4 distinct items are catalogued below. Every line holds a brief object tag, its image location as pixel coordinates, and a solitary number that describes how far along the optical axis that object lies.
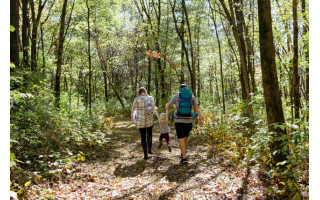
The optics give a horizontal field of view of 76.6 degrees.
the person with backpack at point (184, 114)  5.57
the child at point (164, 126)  7.02
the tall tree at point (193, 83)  11.85
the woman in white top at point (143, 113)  6.18
